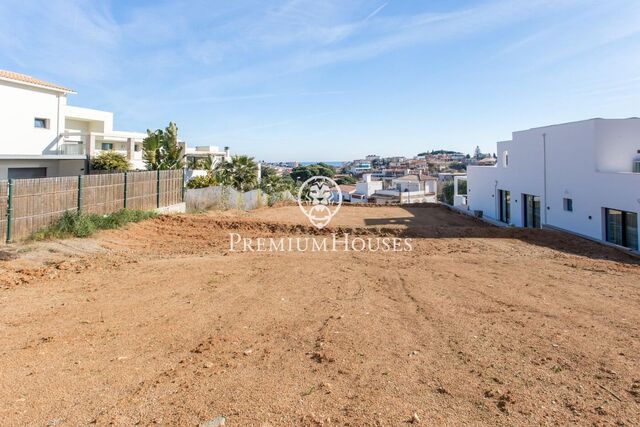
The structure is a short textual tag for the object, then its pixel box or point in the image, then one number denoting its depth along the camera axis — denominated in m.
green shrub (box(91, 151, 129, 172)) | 20.00
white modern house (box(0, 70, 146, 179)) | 19.27
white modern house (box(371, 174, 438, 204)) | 51.16
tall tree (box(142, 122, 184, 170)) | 20.78
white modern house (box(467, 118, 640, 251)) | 15.47
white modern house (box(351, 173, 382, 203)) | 58.46
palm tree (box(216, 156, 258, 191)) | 26.72
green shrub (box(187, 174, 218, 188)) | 22.18
